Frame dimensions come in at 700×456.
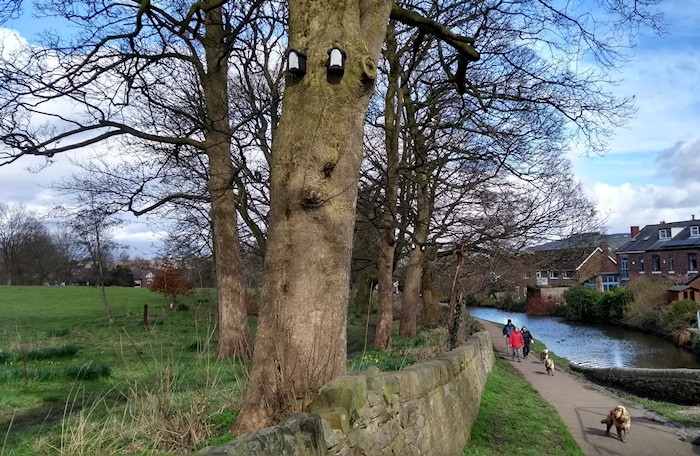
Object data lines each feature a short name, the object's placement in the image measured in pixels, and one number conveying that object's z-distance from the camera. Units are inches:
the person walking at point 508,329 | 935.1
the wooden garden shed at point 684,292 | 1381.6
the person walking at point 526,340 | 885.7
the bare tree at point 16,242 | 2336.4
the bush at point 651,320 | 1298.0
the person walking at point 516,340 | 840.3
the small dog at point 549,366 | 719.7
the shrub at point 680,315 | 1173.7
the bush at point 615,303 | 1549.0
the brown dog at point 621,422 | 400.5
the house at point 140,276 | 2905.5
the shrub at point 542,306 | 2049.7
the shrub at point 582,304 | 1727.4
